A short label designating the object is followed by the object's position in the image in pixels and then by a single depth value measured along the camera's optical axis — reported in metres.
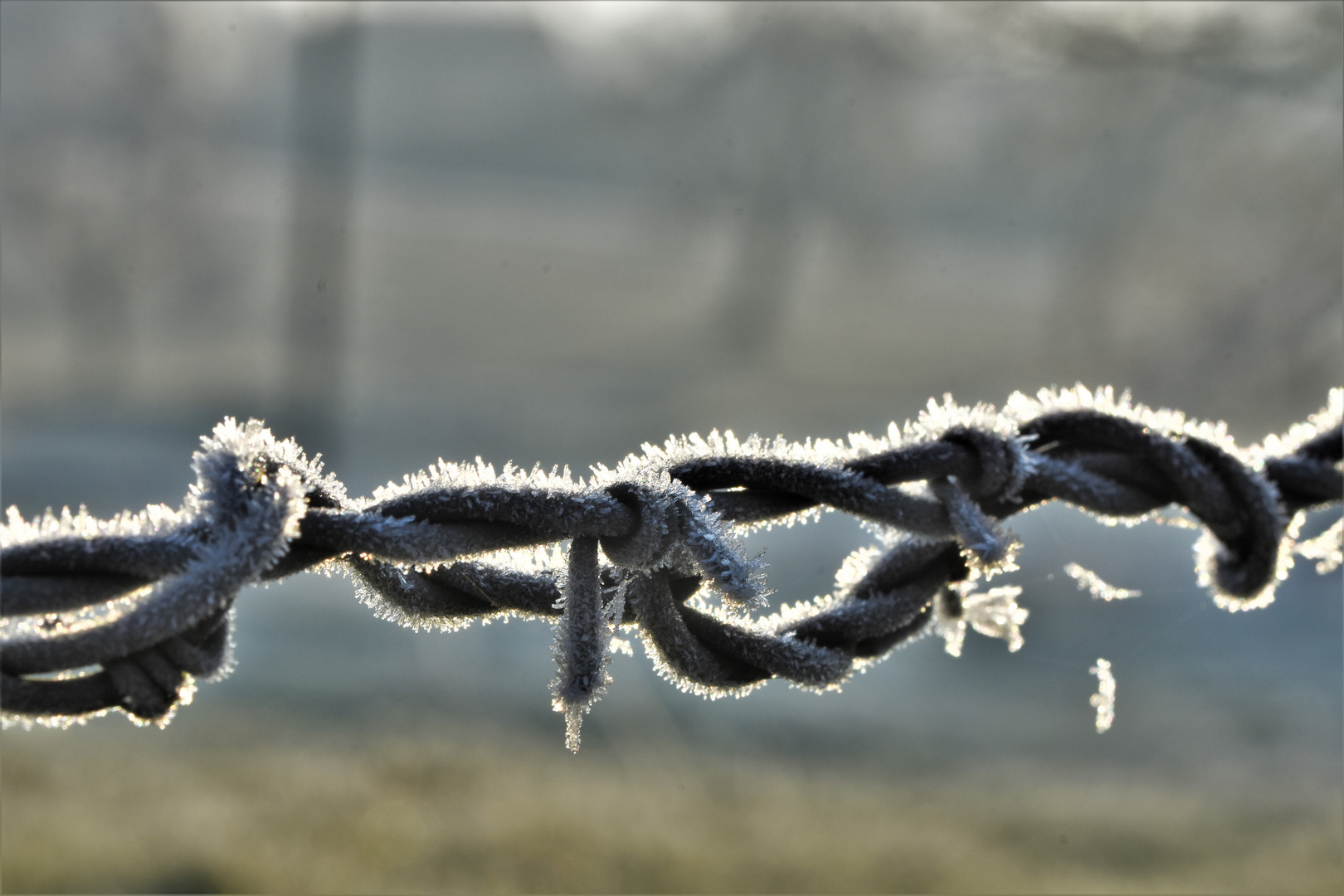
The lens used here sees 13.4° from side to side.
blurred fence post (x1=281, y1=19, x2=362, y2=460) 5.48
